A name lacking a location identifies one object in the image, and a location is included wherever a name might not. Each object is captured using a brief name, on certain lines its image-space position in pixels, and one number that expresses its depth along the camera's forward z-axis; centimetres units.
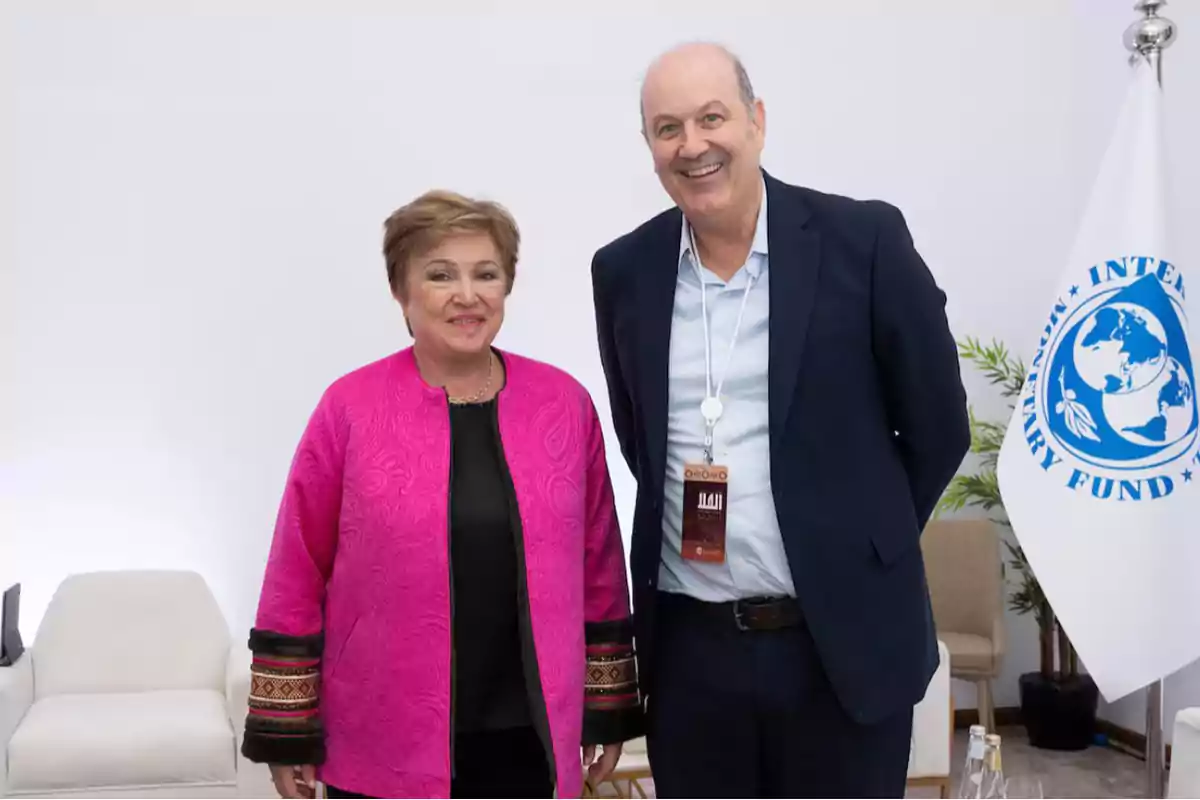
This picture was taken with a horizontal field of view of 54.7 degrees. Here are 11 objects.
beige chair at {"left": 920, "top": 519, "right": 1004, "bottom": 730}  471
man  167
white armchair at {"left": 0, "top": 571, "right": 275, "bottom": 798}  338
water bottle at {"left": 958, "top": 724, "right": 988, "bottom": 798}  211
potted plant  474
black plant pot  471
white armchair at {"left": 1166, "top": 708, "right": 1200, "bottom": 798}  232
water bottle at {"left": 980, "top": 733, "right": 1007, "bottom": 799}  211
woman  178
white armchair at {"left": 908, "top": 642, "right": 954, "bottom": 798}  362
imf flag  351
